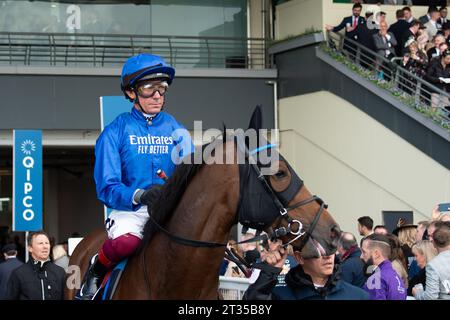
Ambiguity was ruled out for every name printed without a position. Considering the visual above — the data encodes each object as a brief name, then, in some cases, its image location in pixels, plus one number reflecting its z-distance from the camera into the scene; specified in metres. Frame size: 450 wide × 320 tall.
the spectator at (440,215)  8.94
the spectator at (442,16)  17.63
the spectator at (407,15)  17.14
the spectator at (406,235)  9.68
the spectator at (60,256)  10.58
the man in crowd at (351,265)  7.01
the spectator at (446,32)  16.98
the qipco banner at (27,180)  11.56
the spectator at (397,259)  7.20
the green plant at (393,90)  15.15
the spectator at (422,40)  16.30
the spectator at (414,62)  15.94
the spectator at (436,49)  16.11
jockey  5.16
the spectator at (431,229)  7.20
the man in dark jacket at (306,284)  4.58
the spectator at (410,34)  16.46
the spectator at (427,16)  17.63
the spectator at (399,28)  16.97
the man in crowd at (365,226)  10.21
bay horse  4.57
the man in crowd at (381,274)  6.21
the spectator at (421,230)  8.92
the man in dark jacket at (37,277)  8.01
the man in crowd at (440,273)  6.43
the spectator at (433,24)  17.45
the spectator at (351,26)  17.00
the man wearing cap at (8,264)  9.52
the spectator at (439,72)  15.79
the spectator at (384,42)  16.56
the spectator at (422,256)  7.59
